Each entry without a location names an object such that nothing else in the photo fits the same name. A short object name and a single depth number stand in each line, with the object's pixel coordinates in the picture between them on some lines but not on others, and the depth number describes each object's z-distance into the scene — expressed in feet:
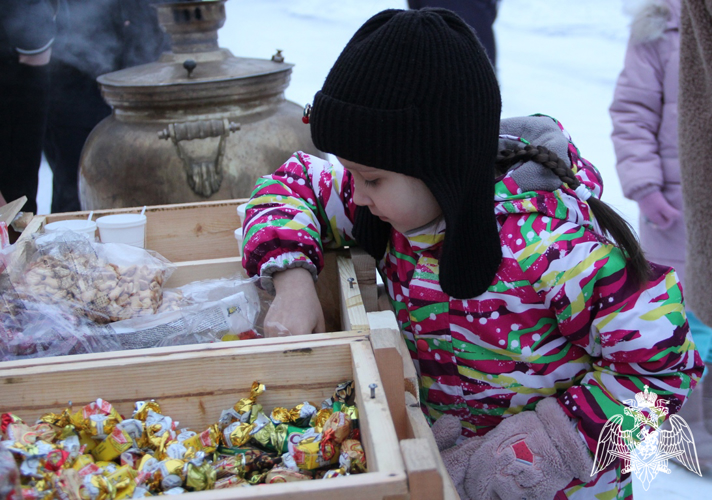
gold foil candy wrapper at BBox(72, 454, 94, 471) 2.48
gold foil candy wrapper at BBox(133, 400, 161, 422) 2.79
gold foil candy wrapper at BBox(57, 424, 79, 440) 2.66
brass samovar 6.44
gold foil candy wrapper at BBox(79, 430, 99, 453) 2.68
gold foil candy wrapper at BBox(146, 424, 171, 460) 2.68
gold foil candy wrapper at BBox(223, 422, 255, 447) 2.75
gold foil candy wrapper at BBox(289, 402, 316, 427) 2.83
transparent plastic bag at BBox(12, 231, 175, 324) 3.55
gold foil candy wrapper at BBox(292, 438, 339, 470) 2.61
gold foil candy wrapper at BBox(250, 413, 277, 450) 2.73
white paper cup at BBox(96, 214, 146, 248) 4.41
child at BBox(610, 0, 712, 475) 6.65
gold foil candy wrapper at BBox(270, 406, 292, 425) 2.83
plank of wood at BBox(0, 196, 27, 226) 4.36
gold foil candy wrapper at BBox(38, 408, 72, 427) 2.72
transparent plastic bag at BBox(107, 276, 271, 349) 3.49
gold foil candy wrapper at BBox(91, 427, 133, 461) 2.66
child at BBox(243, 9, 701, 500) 2.91
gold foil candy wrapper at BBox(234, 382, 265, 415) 2.84
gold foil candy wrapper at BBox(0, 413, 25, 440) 2.57
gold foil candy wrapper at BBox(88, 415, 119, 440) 2.66
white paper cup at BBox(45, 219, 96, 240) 4.40
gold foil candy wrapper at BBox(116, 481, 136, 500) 2.38
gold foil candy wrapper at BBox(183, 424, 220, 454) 2.73
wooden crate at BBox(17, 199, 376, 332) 4.15
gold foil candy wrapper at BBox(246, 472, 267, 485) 2.59
